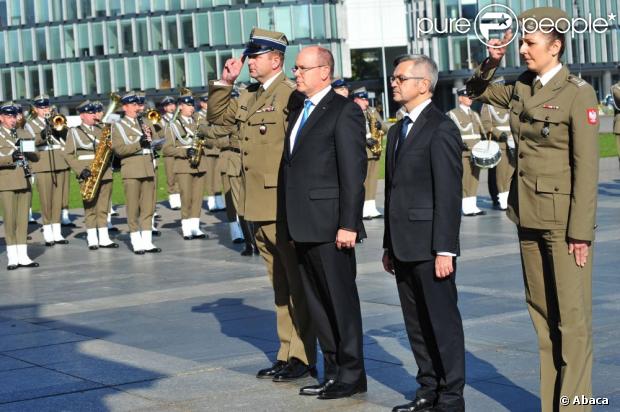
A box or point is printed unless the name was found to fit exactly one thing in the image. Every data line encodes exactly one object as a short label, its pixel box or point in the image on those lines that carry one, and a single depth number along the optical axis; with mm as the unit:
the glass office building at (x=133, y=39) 89250
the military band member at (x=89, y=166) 19578
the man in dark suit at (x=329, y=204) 7562
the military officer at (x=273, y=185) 8281
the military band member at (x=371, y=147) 22125
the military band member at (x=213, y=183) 24203
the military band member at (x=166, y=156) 21486
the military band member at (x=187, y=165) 20094
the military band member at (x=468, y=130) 21750
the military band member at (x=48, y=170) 20564
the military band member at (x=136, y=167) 18422
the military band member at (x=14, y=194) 17172
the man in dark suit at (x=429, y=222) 6855
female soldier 6180
